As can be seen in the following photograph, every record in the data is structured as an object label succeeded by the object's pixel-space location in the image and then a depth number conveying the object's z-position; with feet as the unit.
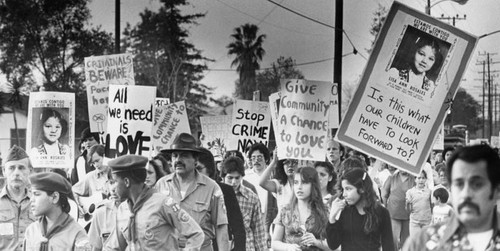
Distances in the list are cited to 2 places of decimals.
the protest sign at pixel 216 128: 62.90
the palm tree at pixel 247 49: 202.90
